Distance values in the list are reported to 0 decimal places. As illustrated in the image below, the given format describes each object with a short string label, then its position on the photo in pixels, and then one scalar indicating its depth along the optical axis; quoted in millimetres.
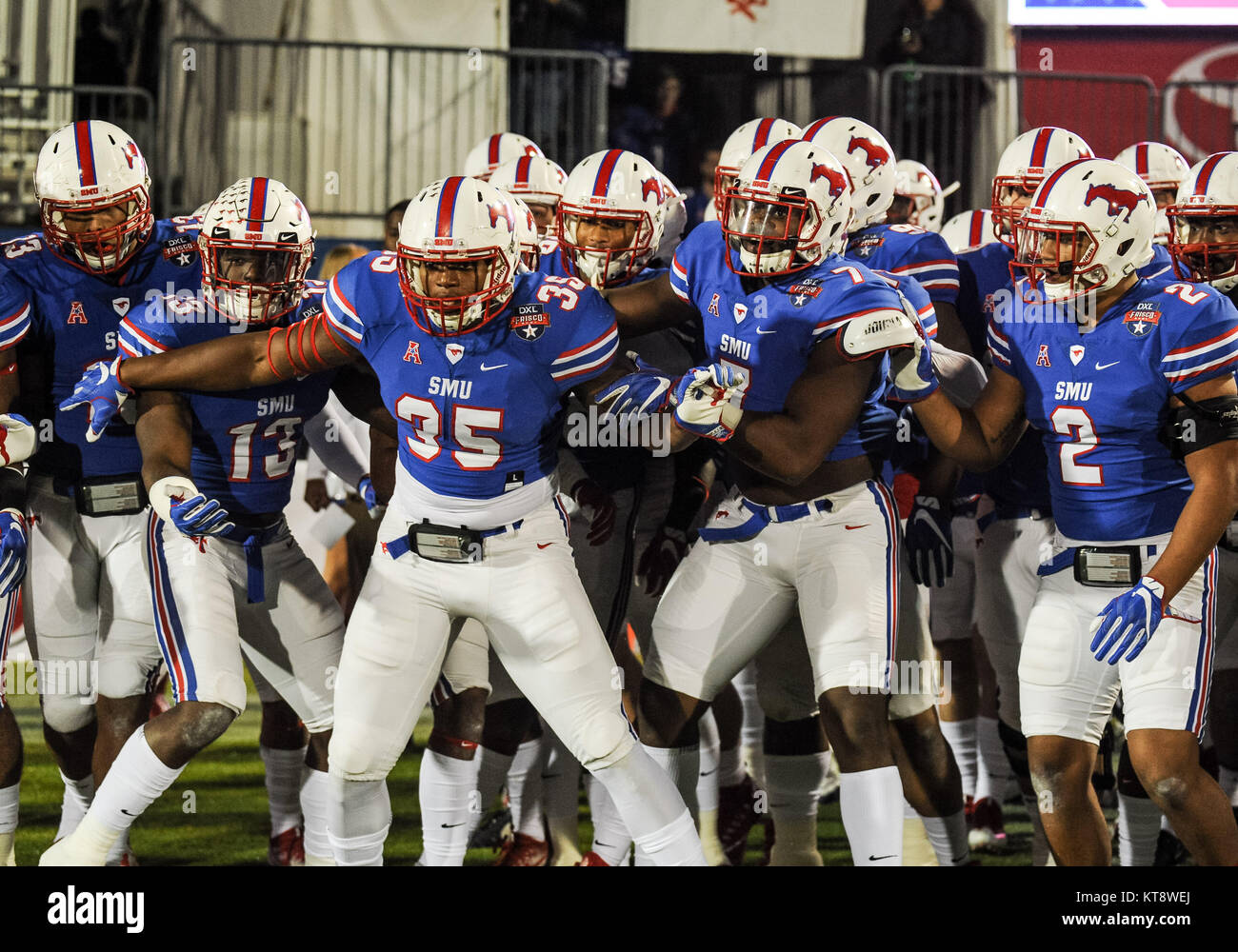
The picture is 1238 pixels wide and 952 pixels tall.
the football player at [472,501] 7312
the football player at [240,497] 7832
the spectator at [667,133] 16984
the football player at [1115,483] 7289
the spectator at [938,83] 17000
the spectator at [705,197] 16016
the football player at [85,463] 8477
